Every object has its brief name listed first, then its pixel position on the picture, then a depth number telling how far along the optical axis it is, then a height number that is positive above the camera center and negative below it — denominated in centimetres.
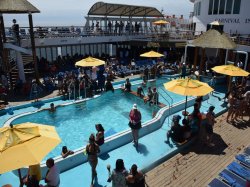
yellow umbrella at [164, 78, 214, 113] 732 -168
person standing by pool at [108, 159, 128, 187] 464 -311
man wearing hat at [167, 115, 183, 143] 718 -320
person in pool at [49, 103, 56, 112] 1017 -341
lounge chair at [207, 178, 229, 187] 509 -363
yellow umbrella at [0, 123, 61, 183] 382 -217
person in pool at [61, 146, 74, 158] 639 -360
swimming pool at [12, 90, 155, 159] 861 -386
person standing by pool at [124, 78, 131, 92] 1259 -279
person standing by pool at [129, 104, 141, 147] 716 -279
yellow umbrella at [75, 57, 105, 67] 1179 -116
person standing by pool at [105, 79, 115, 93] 1232 -272
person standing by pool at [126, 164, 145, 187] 452 -311
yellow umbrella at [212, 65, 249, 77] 983 -132
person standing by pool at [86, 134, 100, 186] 559 -312
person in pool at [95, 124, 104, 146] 664 -312
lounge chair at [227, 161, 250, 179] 539 -353
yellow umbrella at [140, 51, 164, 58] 1539 -81
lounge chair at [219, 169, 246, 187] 510 -359
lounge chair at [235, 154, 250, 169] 587 -349
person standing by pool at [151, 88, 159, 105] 1054 -280
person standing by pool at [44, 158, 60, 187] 469 -318
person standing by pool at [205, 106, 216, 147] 714 -298
